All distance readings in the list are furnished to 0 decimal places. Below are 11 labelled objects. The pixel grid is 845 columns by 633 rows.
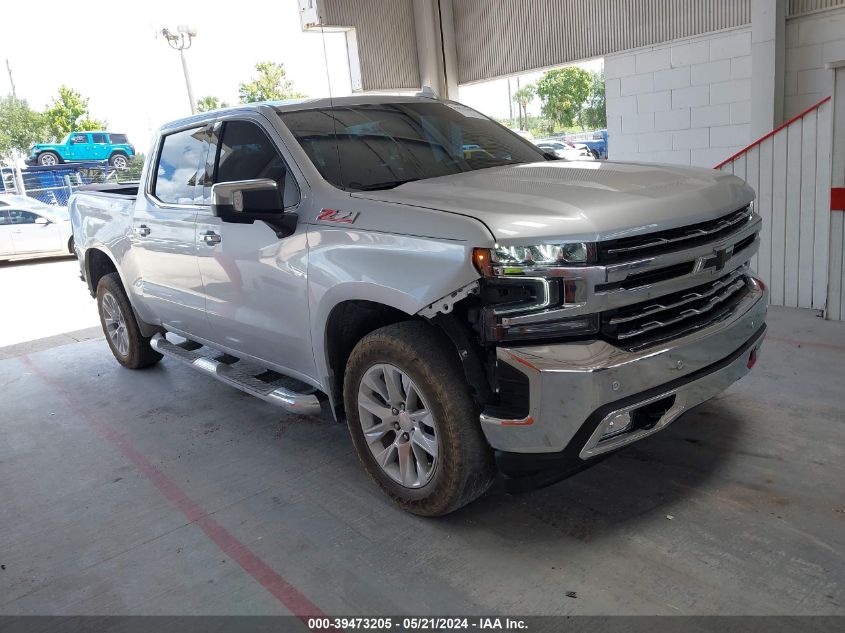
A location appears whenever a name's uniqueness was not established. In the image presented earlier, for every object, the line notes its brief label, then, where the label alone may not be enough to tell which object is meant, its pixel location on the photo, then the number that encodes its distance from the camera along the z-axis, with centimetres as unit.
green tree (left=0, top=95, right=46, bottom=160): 3294
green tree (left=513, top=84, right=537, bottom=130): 1609
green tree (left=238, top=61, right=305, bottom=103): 3070
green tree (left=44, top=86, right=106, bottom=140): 3566
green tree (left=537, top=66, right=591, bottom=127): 1705
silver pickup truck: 245
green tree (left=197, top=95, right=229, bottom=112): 3645
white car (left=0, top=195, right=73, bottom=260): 1399
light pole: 1596
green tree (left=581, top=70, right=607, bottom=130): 1115
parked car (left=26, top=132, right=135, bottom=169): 2642
